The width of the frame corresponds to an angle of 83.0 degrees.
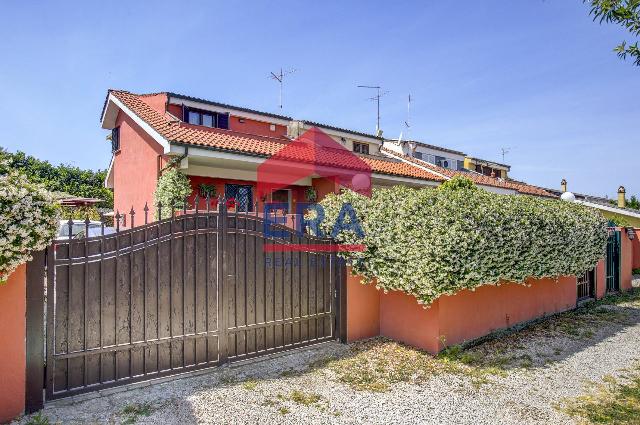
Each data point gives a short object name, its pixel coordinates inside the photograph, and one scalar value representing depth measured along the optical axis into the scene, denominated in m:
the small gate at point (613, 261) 11.38
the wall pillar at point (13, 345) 3.57
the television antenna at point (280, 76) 20.41
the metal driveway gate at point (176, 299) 4.11
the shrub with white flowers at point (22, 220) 3.33
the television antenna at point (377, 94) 22.89
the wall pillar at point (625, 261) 11.78
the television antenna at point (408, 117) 26.68
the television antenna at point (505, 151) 34.56
